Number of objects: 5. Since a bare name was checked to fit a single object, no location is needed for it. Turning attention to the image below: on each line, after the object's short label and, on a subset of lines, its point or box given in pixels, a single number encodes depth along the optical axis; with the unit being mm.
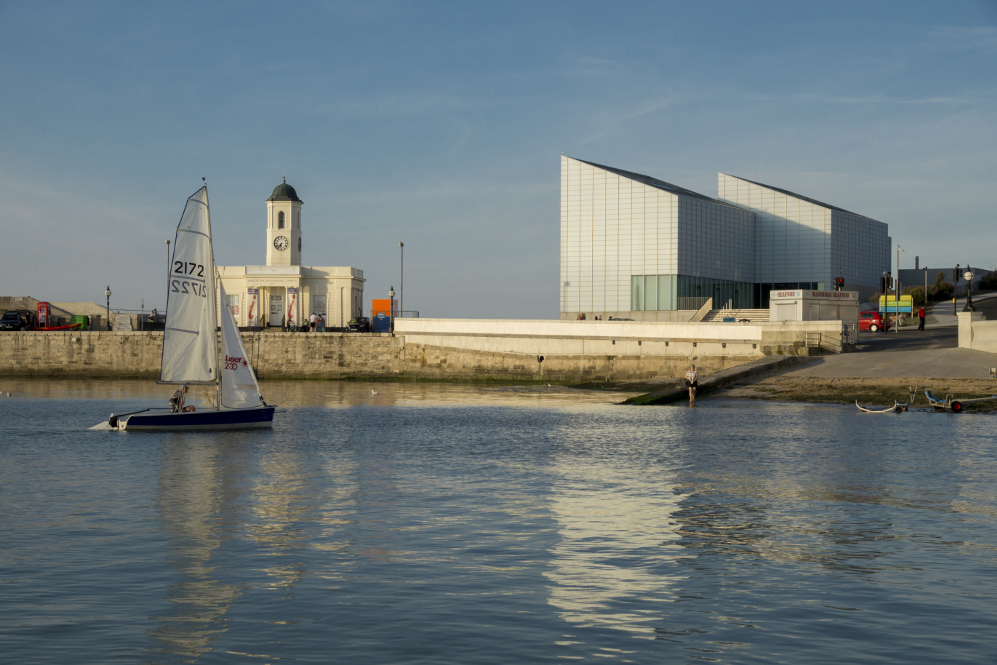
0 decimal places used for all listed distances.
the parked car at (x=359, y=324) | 82444
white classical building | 91688
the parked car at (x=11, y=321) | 81375
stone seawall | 62406
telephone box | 84438
